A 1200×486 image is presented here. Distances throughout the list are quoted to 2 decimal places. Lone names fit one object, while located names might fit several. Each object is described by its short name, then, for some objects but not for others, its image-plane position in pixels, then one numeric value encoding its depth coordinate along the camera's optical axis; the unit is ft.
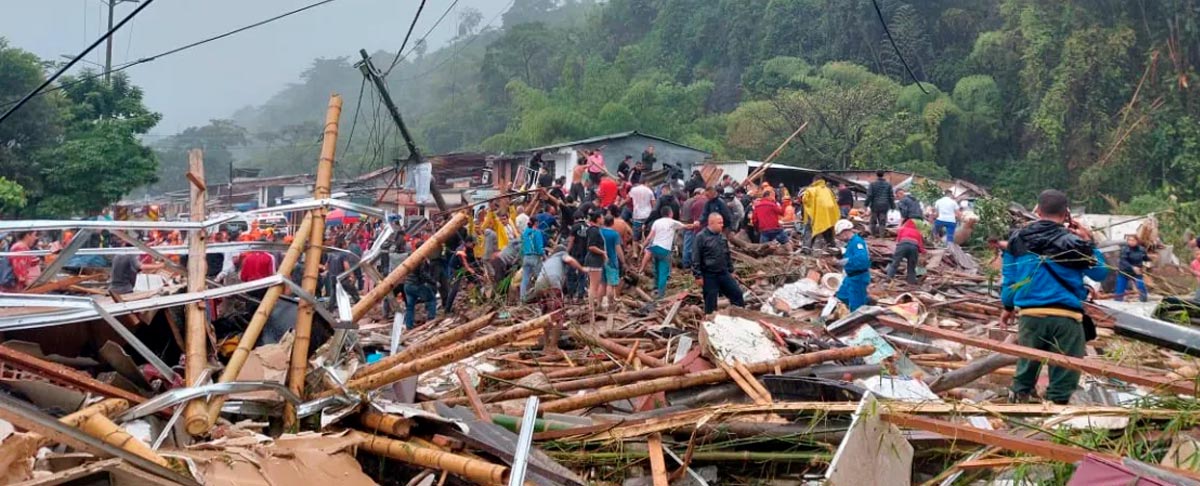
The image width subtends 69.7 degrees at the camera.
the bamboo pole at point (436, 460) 14.69
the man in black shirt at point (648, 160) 58.03
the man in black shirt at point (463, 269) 43.68
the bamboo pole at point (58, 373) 15.29
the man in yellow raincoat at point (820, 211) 48.73
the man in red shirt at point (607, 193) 47.91
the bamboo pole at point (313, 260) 17.63
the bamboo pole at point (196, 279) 16.75
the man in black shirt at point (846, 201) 63.26
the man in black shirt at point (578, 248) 37.37
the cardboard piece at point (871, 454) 13.84
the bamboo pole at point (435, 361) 17.78
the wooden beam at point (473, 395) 17.74
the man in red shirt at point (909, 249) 41.68
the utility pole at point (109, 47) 104.23
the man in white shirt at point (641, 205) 46.09
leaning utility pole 47.29
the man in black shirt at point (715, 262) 32.12
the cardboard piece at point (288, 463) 13.43
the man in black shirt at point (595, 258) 36.32
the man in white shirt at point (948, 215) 54.80
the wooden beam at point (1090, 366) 14.21
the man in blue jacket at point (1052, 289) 17.04
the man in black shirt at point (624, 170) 54.33
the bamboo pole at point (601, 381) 20.43
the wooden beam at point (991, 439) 12.39
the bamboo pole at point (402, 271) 19.33
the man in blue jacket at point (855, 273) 31.73
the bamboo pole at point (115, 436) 12.77
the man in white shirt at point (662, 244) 37.55
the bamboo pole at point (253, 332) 15.31
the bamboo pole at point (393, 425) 16.28
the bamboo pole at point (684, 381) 19.06
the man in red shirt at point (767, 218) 47.96
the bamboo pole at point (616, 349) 23.56
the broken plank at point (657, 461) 15.58
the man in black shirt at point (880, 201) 53.26
